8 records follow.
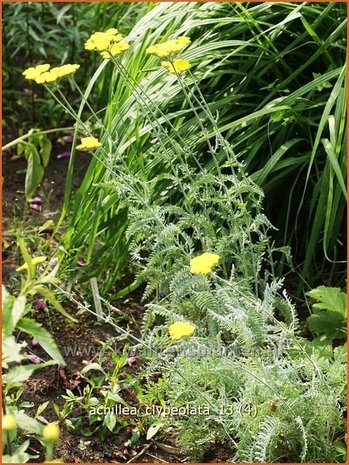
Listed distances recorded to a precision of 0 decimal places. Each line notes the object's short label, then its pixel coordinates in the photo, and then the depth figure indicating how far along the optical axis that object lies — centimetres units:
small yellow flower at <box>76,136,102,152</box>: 202
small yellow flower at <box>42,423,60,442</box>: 135
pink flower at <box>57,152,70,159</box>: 343
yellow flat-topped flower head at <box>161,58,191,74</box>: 201
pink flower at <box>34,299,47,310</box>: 259
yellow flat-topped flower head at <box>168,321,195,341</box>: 169
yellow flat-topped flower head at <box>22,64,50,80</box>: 204
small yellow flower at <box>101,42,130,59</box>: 205
